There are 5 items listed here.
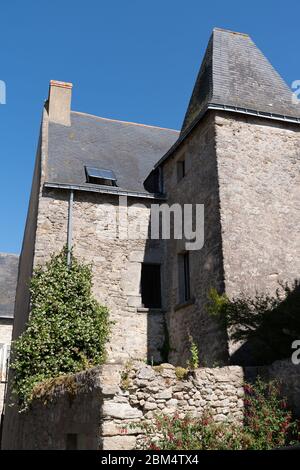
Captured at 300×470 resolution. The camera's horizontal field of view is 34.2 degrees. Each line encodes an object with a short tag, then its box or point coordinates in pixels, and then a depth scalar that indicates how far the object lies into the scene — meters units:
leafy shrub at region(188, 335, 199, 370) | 8.68
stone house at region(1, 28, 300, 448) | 9.68
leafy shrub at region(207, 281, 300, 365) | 8.01
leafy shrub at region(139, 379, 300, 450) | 6.04
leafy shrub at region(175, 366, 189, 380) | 6.73
